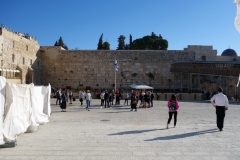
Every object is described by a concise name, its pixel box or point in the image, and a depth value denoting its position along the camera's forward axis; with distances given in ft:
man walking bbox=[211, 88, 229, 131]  24.06
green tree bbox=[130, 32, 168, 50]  159.68
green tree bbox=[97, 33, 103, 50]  147.13
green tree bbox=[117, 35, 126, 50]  181.51
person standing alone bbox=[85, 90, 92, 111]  44.02
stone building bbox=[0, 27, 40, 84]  72.56
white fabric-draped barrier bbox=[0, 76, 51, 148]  17.06
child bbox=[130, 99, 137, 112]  43.36
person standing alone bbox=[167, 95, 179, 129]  25.91
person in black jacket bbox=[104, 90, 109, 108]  49.70
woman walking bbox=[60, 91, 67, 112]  41.04
